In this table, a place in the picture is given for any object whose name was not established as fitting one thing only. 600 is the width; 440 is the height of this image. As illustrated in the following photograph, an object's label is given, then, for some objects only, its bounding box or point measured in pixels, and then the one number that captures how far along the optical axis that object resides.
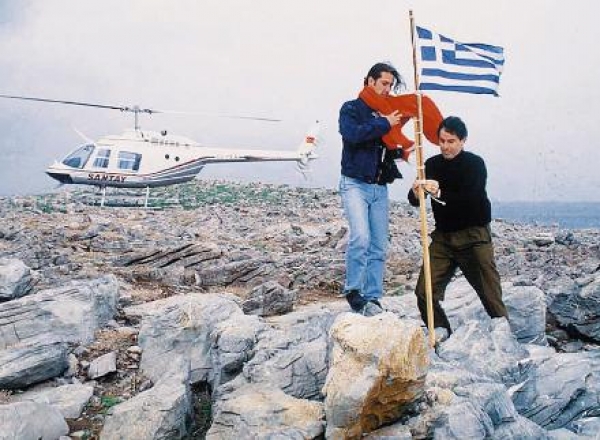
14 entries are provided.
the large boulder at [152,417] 5.06
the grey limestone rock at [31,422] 4.94
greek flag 6.57
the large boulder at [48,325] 6.31
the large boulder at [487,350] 5.60
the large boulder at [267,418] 4.42
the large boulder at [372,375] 4.26
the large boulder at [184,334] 6.58
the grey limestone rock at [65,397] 5.77
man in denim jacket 6.74
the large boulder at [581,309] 7.69
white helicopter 28.02
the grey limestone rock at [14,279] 8.62
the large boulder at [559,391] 5.13
